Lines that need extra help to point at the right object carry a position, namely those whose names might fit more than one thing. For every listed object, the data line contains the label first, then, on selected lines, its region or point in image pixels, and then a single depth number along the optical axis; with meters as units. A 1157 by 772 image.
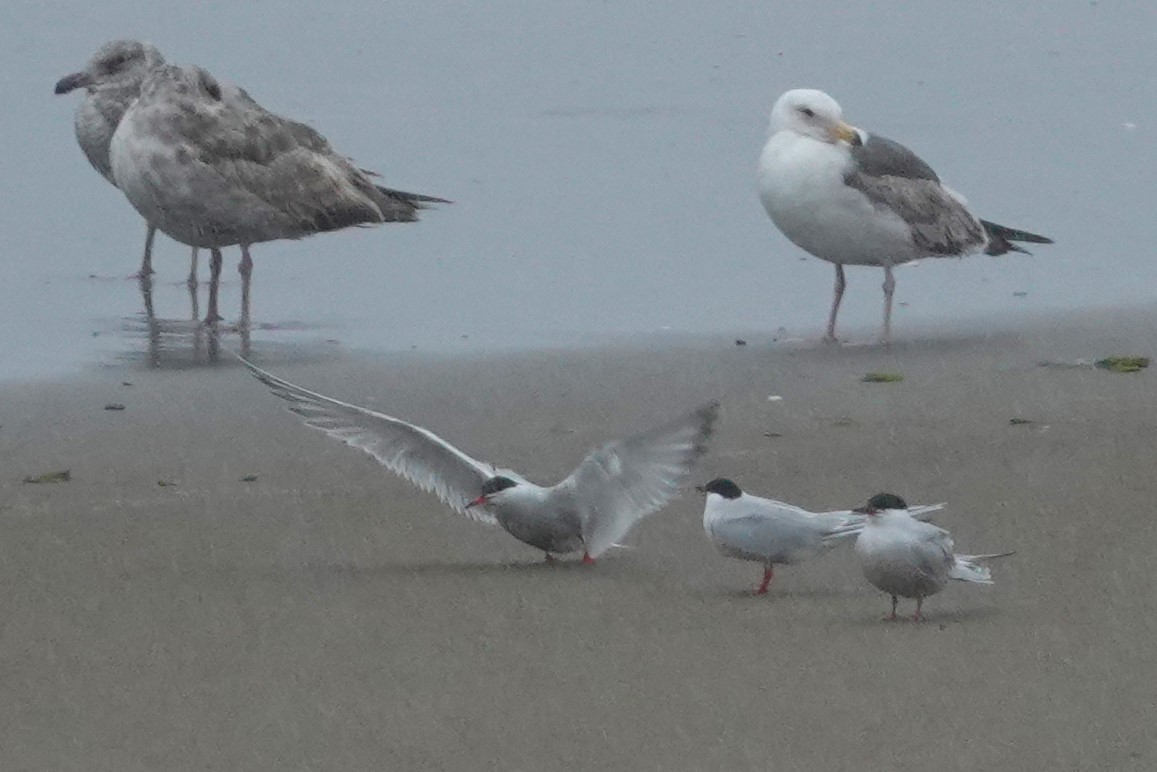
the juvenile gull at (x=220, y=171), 21.92
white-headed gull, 21.69
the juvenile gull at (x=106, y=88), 25.69
